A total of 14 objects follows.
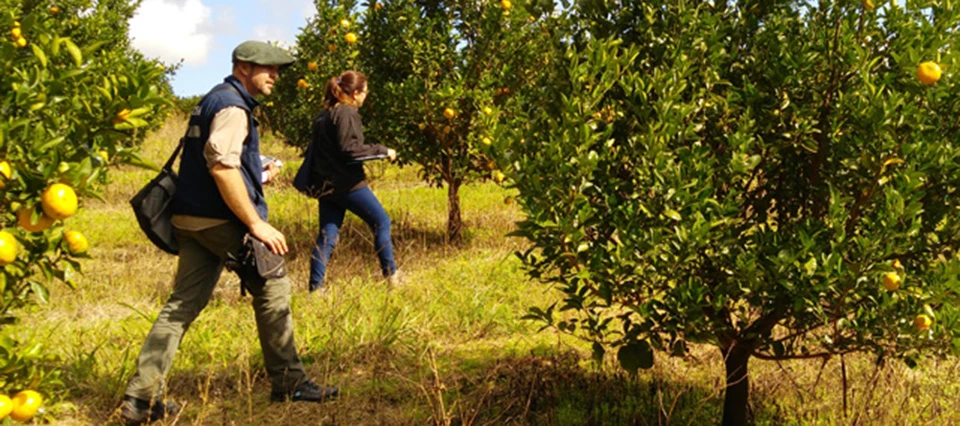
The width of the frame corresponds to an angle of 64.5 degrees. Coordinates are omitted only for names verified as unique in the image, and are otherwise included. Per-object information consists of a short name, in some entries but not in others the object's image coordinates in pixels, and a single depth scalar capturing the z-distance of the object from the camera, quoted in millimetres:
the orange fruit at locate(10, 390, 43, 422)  2336
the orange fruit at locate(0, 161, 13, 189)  1992
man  3348
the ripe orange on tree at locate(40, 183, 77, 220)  2027
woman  5906
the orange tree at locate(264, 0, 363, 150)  9680
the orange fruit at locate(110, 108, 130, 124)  2250
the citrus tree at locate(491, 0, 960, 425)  2582
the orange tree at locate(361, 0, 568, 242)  7773
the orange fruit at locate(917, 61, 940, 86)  2418
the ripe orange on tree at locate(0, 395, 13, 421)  2198
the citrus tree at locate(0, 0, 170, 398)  2070
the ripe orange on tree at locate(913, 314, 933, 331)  2533
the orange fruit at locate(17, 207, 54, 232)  2082
